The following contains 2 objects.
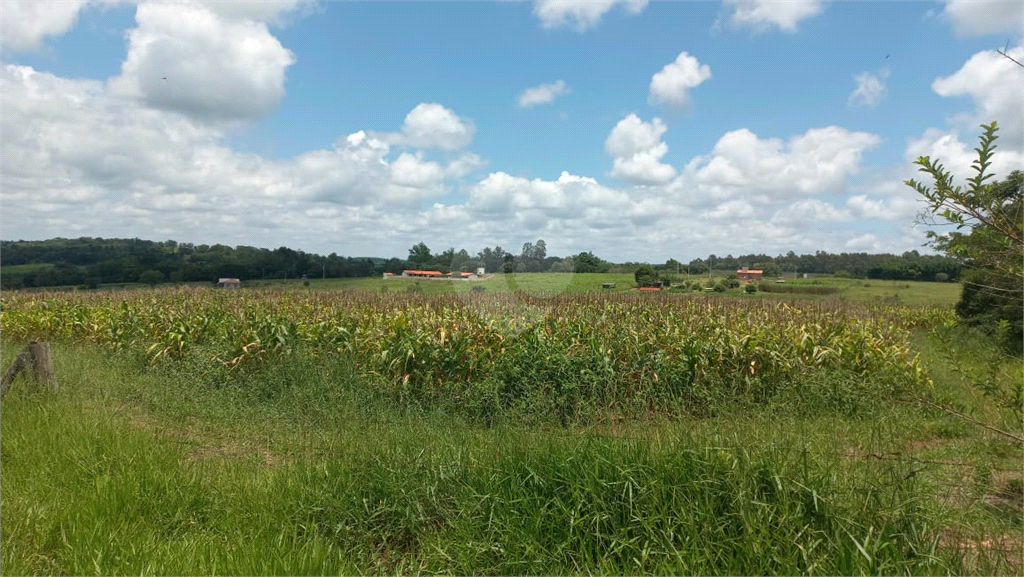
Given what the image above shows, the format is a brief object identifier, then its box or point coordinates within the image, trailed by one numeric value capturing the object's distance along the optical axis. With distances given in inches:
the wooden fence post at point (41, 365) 279.7
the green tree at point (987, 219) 119.4
